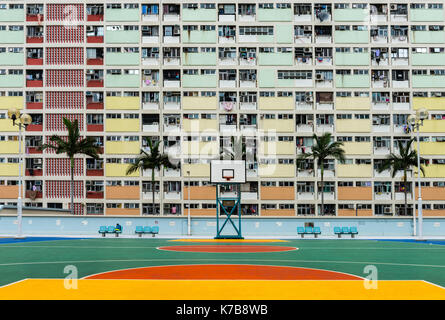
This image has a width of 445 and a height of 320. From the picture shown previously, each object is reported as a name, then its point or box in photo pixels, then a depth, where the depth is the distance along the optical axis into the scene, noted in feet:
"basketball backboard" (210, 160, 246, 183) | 115.03
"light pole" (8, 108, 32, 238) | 111.04
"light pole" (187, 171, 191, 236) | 128.26
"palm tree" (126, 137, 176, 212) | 182.91
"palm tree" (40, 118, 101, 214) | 181.68
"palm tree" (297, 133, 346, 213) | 185.21
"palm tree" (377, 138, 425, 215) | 184.75
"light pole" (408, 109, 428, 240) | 113.60
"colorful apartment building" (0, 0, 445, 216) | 203.21
